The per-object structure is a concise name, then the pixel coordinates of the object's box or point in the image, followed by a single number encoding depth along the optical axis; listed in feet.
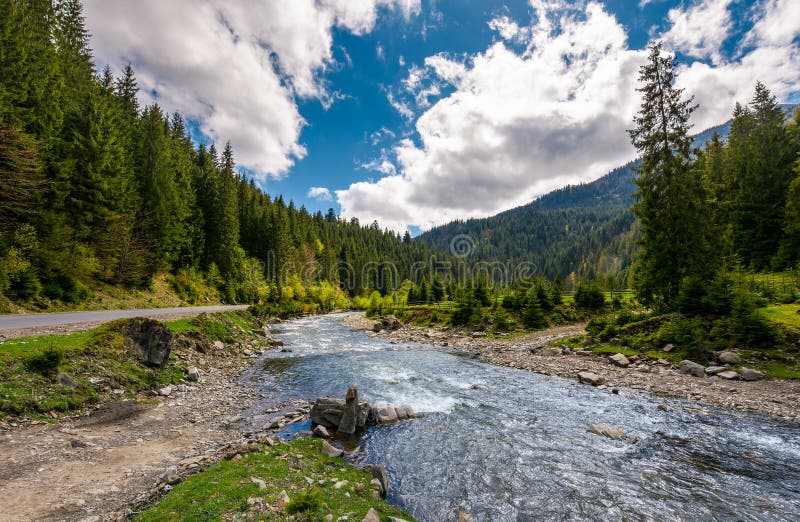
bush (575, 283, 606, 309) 148.97
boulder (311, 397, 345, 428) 42.06
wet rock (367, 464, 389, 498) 27.78
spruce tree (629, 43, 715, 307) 79.00
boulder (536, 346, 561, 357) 86.17
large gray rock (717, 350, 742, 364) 57.92
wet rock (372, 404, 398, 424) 43.76
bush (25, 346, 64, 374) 36.40
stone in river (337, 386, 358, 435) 40.52
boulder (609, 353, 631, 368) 68.52
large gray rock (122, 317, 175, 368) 51.16
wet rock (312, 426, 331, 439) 38.45
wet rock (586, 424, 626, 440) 38.45
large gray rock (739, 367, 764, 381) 52.49
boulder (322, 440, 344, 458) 33.06
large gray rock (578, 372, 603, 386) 60.23
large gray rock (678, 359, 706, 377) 57.80
